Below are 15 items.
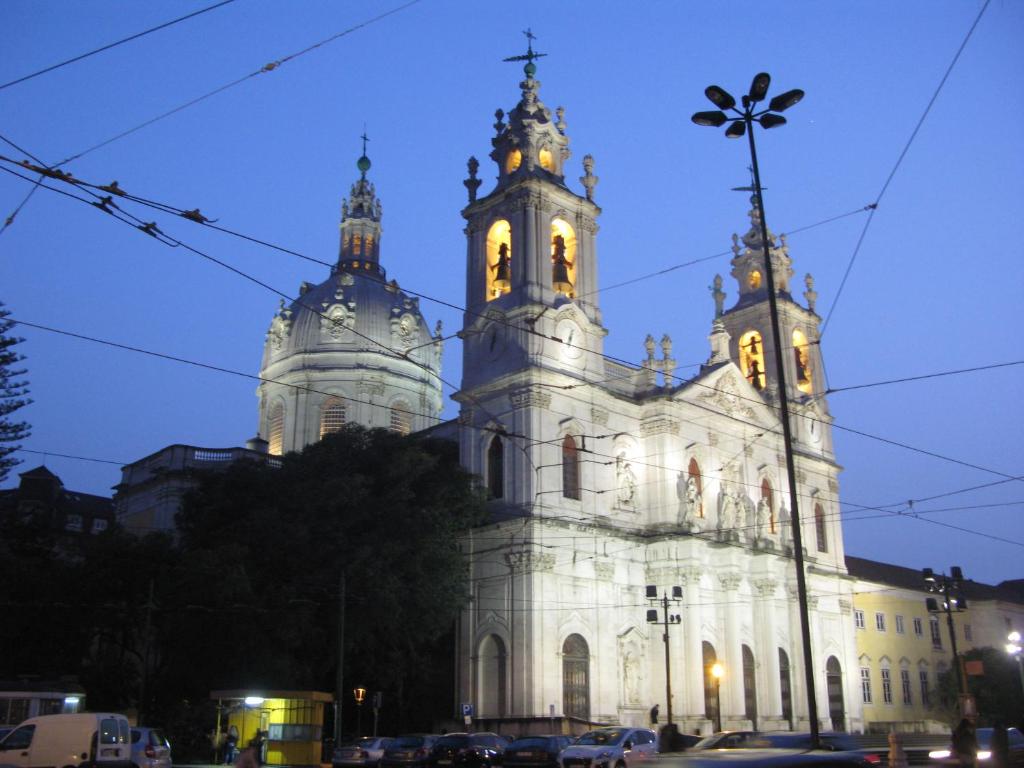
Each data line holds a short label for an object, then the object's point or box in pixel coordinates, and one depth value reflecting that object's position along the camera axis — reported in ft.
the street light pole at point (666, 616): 106.32
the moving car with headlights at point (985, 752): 59.98
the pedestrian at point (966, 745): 53.01
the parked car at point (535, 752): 78.84
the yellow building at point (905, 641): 179.42
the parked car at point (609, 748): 74.28
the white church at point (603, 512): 122.72
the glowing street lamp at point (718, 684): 124.38
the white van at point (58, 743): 62.75
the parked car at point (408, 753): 87.81
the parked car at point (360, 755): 86.79
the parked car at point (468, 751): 83.05
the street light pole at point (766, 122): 57.62
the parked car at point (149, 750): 69.46
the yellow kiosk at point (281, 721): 87.92
